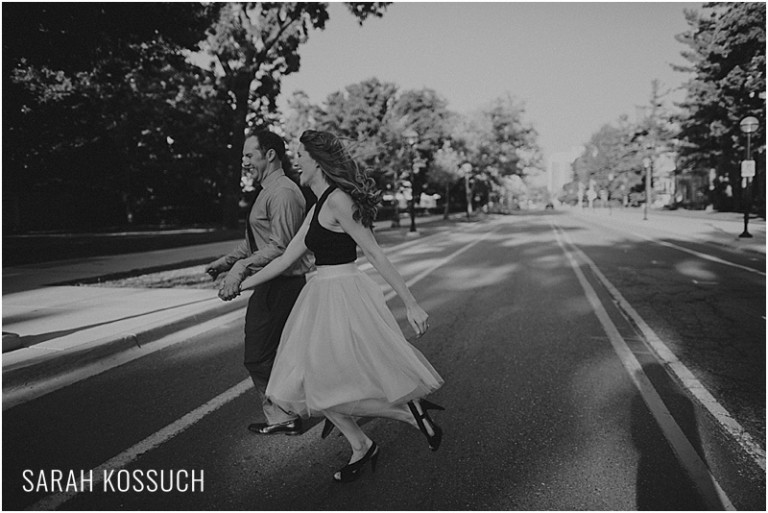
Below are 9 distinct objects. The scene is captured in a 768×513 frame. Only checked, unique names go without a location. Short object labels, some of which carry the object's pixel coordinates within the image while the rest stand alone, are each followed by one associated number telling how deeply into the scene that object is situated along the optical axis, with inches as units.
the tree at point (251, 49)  972.6
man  146.9
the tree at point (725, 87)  1440.7
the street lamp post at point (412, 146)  1026.1
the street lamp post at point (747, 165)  786.2
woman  123.3
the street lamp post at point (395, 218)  1268.5
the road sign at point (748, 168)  783.7
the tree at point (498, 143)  2105.1
